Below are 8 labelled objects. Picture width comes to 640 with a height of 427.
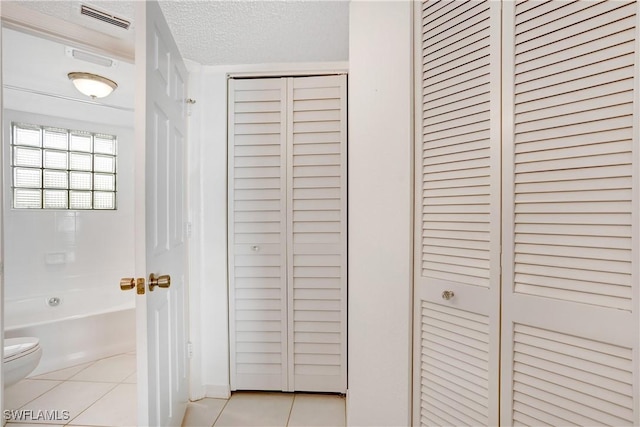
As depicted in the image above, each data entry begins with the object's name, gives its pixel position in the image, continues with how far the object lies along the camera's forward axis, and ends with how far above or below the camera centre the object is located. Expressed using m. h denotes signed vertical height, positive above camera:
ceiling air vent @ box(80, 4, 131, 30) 1.44 +0.89
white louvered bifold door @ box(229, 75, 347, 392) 2.03 -0.12
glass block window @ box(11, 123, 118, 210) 2.92 +0.40
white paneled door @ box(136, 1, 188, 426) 1.21 -0.03
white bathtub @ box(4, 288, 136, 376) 2.32 -0.94
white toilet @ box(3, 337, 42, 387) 1.76 -0.85
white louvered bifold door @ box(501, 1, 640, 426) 0.81 +0.00
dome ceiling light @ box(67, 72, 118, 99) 2.15 +0.84
